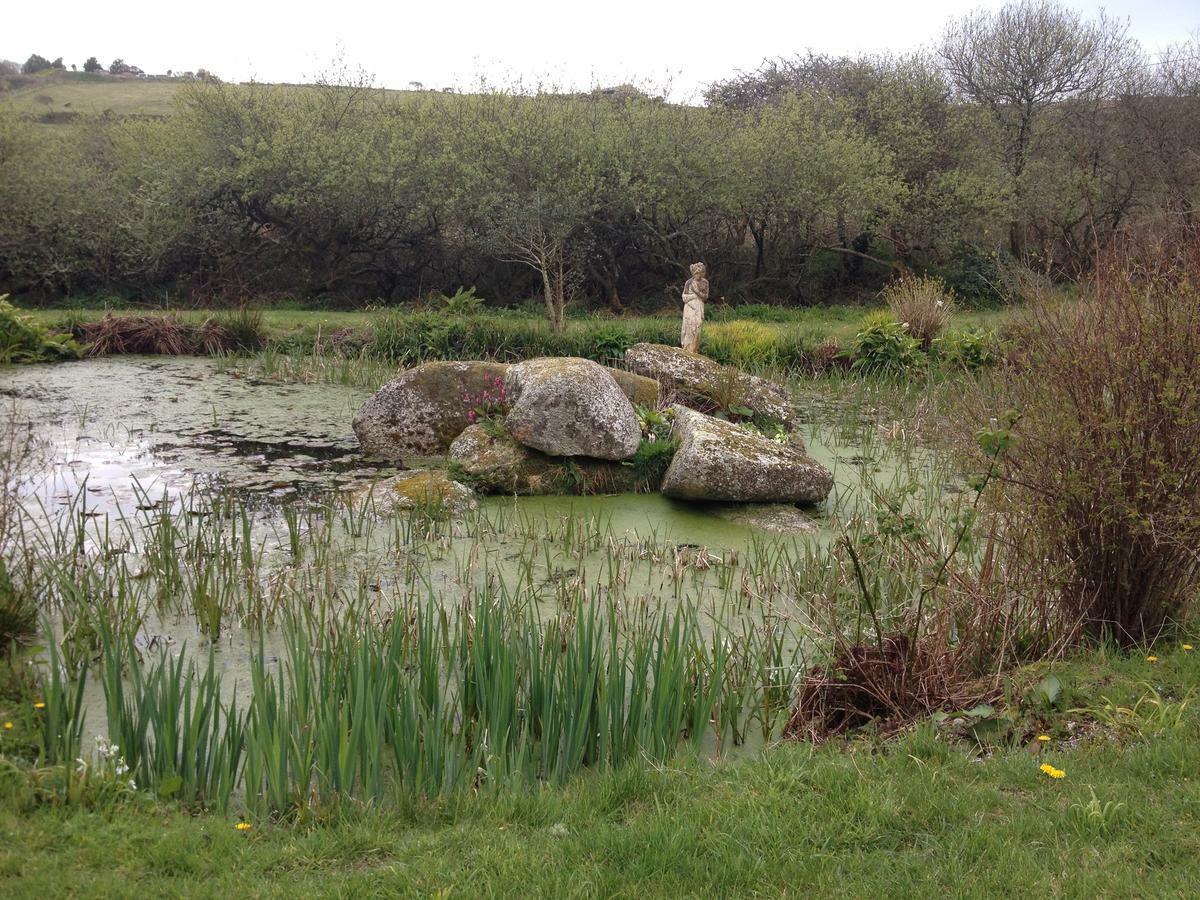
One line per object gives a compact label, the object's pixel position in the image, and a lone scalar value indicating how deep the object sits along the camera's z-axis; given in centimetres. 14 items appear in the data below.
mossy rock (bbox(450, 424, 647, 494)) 975
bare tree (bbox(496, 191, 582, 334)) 2450
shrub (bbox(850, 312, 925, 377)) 1720
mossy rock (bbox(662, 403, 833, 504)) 925
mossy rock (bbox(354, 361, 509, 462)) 1103
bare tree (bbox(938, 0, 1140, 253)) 3231
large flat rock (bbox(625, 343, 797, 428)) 1208
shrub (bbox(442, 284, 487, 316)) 2038
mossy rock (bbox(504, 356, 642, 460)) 982
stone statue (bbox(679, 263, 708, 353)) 1488
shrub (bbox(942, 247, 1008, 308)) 2812
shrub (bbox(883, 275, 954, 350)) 1816
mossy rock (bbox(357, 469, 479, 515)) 855
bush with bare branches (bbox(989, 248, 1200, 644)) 523
